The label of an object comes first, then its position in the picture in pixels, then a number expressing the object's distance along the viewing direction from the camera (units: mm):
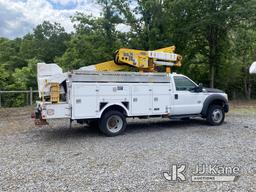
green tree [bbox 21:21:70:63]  34060
